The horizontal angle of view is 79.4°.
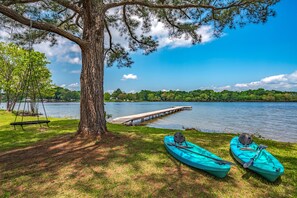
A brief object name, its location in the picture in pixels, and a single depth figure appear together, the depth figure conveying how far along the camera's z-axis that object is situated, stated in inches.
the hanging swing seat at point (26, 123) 305.9
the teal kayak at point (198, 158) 142.6
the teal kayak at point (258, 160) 140.6
